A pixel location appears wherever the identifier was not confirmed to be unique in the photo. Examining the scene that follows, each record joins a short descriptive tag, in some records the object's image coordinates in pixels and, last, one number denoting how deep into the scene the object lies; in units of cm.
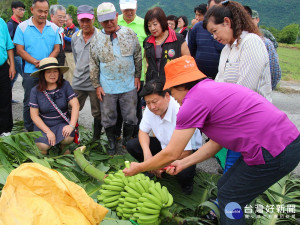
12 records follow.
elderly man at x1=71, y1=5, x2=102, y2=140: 397
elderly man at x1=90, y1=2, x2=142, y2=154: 361
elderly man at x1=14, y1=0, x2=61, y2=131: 400
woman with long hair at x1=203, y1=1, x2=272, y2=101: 227
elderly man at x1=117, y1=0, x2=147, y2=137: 406
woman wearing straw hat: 348
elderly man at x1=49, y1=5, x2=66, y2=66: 562
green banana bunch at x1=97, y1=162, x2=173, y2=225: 208
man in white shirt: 270
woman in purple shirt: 172
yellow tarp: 158
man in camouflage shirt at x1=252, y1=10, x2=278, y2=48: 369
